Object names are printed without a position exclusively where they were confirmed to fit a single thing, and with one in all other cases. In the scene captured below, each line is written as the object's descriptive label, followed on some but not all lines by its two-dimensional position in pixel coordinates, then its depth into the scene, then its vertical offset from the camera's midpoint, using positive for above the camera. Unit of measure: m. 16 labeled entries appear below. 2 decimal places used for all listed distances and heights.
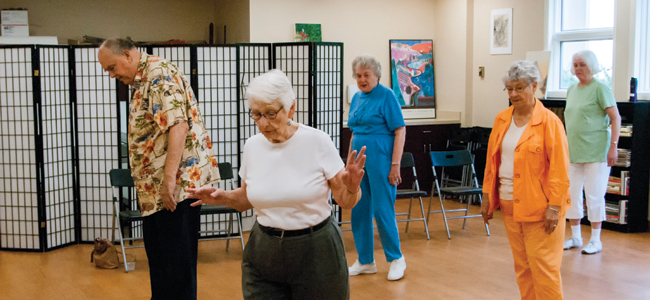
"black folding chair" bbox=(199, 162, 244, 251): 5.45 -0.92
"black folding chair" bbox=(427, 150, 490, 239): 6.38 -0.63
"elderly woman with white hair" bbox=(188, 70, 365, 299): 2.27 -0.36
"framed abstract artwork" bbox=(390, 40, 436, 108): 9.06 +0.47
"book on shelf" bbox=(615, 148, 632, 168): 6.28 -0.52
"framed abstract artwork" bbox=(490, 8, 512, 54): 7.97 +0.95
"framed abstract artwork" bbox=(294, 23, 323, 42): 8.55 +0.98
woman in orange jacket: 3.10 -0.41
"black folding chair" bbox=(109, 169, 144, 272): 5.25 -0.95
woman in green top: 5.48 -0.33
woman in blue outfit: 4.66 -0.40
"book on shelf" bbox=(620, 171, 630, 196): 6.30 -0.77
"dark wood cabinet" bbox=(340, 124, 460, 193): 8.52 -0.54
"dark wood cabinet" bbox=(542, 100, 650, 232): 6.19 -0.59
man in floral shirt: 3.09 -0.28
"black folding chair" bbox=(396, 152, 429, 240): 6.10 -0.87
